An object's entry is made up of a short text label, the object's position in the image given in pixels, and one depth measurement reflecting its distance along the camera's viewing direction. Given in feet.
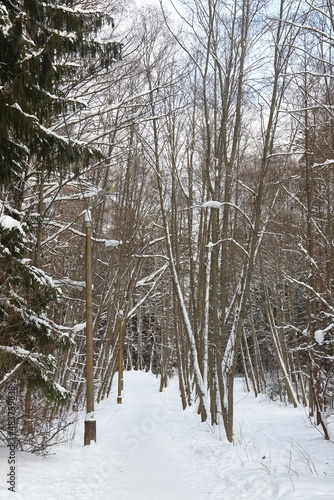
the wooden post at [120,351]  62.65
